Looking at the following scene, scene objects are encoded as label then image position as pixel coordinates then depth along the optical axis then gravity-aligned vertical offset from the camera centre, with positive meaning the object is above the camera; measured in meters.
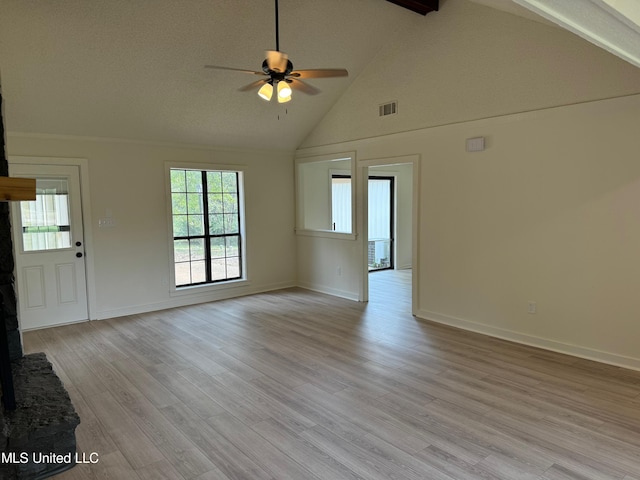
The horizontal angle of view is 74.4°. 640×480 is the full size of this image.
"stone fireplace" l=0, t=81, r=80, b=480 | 2.04 -1.07
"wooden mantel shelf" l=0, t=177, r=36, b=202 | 1.06 +0.07
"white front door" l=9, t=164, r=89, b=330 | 5.10 -0.41
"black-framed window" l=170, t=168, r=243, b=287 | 6.42 -0.19
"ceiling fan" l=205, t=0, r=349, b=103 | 3.34 +1.15
